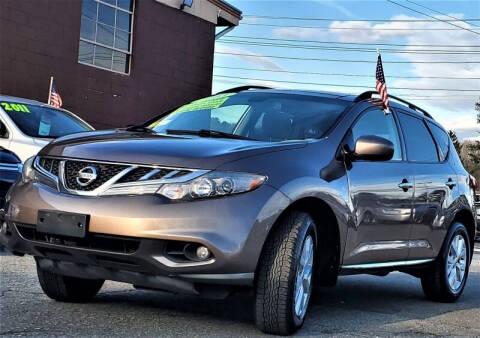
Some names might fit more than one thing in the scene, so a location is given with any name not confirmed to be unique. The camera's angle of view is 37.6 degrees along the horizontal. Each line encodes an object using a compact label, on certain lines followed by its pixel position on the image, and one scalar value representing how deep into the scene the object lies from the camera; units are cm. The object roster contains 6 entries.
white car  829
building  1683
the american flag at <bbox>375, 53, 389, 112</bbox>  580
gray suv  376
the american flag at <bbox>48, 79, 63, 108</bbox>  1501
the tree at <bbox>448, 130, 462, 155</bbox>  6988
